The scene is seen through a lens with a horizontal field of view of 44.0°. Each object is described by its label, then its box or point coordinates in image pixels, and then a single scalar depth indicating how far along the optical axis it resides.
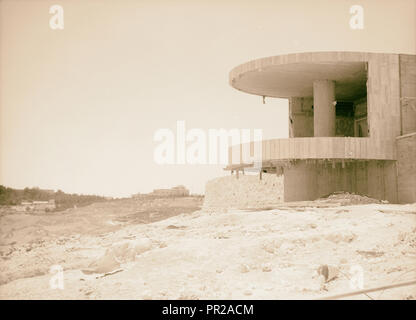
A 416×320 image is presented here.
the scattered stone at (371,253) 11.44
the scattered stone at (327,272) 10.36
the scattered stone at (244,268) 11.17
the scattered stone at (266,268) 11.06
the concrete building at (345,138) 21.02
